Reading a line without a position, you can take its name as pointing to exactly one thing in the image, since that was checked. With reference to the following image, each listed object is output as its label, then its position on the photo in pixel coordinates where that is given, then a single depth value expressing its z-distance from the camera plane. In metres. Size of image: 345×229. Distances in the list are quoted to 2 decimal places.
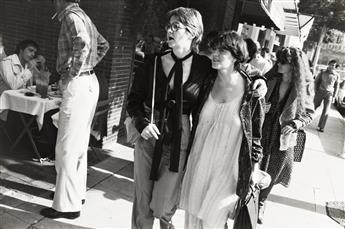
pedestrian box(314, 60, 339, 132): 10.65
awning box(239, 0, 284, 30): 5.65
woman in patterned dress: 3.84
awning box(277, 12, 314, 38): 11.44
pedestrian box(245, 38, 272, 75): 8.06
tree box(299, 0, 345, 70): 13.84
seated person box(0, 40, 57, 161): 4.87
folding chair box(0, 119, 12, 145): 5.04
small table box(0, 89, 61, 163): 4.55
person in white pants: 3.31
